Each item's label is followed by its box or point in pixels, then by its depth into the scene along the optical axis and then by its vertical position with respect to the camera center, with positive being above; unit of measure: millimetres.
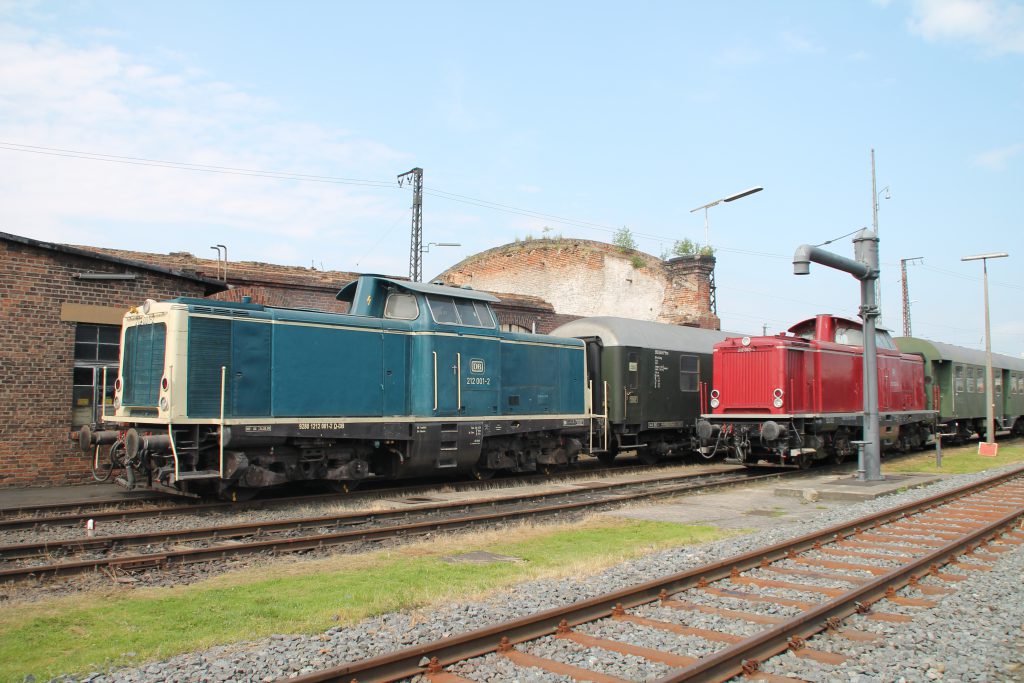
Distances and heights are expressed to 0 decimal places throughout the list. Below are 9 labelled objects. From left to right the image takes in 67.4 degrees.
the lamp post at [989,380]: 23312 +688
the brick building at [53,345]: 13242 +973
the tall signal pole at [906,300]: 45278 +5946
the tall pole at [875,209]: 22281 +5611
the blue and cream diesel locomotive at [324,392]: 10570 +117
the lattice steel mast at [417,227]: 24578 +5659
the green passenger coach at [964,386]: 23844 +521
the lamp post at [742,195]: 21512 +5927
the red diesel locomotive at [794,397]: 16219 +95
